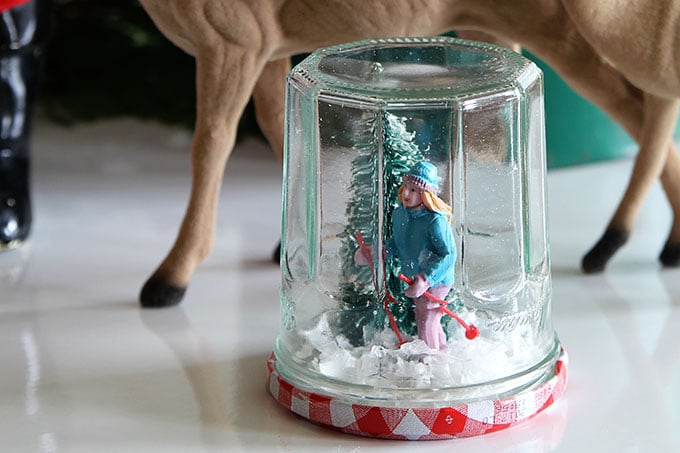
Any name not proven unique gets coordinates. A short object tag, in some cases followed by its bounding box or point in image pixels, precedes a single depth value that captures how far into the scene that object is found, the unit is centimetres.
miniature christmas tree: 49
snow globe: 48
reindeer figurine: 54
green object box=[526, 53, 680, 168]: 72
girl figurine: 47
